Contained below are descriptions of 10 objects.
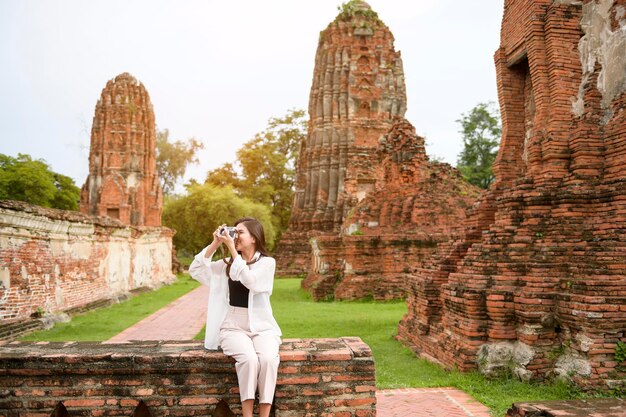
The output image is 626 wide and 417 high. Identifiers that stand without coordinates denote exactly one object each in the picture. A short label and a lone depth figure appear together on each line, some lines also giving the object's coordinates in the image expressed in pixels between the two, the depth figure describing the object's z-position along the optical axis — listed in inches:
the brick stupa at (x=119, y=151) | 1084.5
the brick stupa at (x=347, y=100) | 1163.9
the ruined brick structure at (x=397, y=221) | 595.8
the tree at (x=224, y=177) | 1739.7
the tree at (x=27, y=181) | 1014.4
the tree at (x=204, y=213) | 1343.5
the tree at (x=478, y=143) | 1365.7
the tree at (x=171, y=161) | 2006.6
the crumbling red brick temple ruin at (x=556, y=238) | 219.3
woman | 139.9
